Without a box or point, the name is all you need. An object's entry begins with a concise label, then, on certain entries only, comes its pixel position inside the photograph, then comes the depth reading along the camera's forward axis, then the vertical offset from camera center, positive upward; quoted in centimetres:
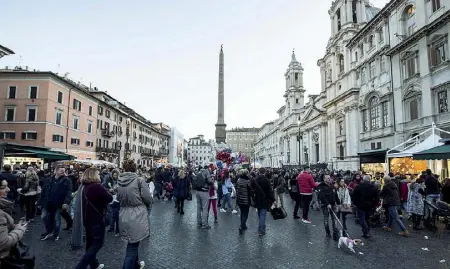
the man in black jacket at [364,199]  841 -97
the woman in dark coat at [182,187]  1124 -93
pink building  3194 +583
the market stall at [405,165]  1873 -1
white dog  675 -178
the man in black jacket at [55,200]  751 -96
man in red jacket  1094 -93
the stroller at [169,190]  1773 -161
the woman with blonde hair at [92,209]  489 -77
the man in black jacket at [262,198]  845 -97
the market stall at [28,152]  1560 +55
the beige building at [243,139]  14100 +1160
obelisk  3131 +531
